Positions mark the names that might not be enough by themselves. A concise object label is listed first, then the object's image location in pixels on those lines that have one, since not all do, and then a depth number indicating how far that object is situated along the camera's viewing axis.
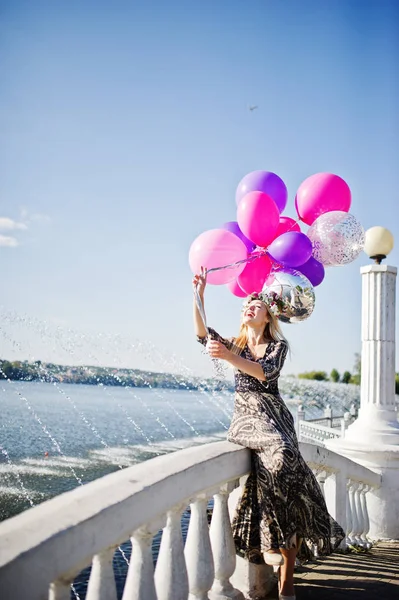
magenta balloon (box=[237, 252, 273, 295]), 4.74
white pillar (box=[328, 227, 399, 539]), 6.05
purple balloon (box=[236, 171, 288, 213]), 5.00
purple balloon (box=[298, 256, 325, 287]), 4.89
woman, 3.32
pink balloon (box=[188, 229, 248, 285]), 4.31
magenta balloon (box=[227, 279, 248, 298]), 4.97
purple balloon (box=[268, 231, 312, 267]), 4.51
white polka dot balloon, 4.71
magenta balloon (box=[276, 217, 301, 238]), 4.99
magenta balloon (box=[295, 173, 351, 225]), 4.94
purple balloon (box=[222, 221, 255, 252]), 4.86
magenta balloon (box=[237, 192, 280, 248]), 4.58
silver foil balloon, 4.18
